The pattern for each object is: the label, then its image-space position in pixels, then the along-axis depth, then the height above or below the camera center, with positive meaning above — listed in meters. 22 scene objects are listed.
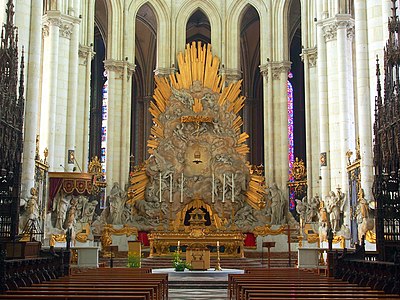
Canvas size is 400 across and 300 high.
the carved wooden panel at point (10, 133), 12.09 +2.02
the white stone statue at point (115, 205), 29.86 +1.67
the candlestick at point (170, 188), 30.02 +2.44
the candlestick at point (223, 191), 30.09 +2.27
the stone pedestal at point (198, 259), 19.48 -0.52
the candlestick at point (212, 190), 30.14 +2.34
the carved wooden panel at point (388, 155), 12.42 +1.66
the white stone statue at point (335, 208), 23.09 +1.16
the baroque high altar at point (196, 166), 30.23 +3.50
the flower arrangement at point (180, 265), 19.52 -0.69
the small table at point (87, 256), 20.95 -0.45
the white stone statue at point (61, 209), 23.52 +1.17
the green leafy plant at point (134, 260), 20.44 -0.56
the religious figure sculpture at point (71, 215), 23.62 +0.95
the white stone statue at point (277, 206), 30.45 +1.64
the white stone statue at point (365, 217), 17.97 +0.66
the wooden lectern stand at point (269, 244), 21.72 -0.08
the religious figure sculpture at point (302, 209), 27.73 +1.36
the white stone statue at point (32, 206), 17.83 +0.96
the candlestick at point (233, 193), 30.16 +2.20
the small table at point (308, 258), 21.72 -0.55
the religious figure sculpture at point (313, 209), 26.67 +1.30
